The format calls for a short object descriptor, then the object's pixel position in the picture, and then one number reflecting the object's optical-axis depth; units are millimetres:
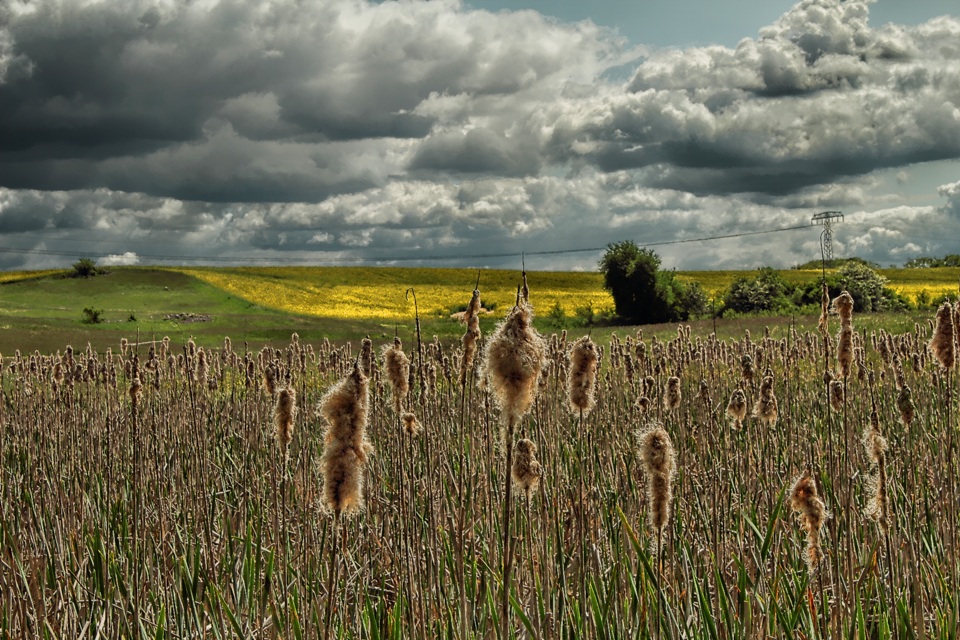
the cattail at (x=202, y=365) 7400
